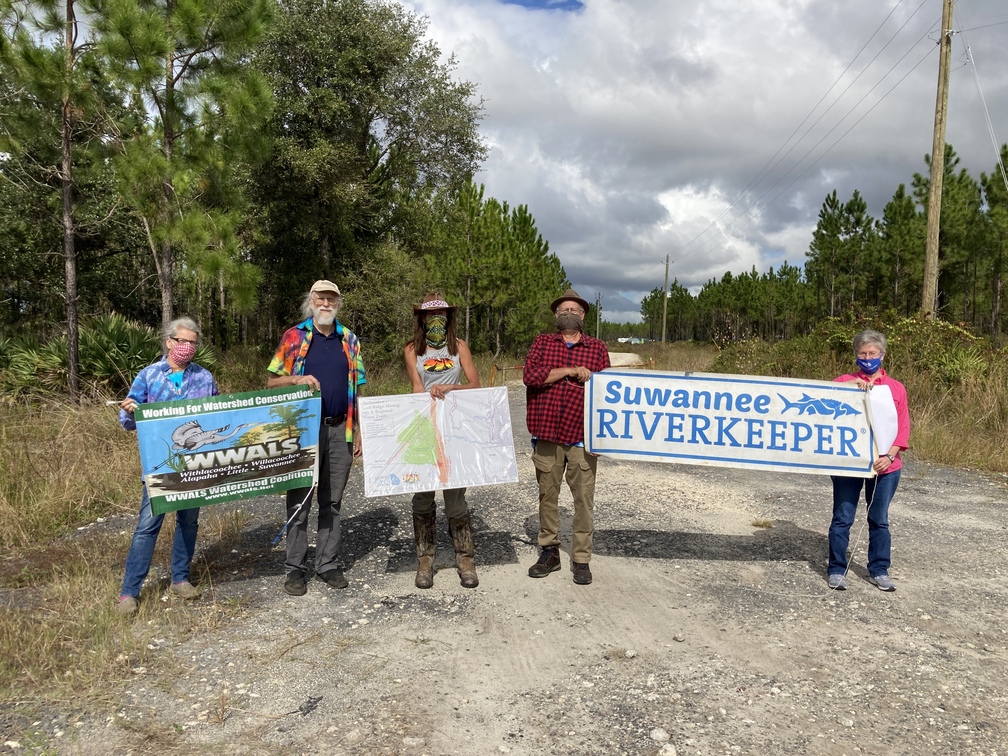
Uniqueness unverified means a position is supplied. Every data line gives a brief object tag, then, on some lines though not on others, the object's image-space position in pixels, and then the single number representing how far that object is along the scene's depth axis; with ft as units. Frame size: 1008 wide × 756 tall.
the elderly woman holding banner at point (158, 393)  12.96
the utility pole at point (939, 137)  45.14
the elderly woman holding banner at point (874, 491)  14.35
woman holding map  14.67
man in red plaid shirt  14.80
